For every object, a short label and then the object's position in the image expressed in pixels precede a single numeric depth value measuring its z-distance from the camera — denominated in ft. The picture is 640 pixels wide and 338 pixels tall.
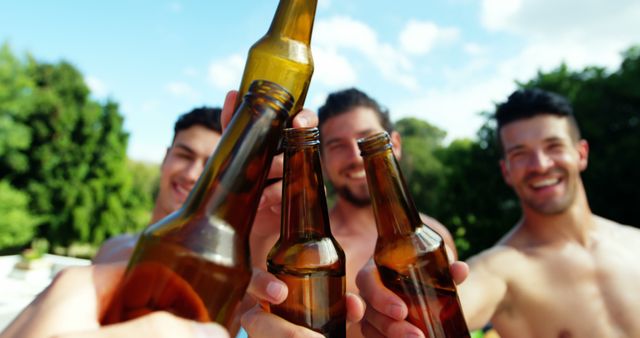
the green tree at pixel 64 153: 49.29
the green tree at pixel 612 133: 30.40
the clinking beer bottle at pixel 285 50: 1.99
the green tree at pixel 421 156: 66.28
